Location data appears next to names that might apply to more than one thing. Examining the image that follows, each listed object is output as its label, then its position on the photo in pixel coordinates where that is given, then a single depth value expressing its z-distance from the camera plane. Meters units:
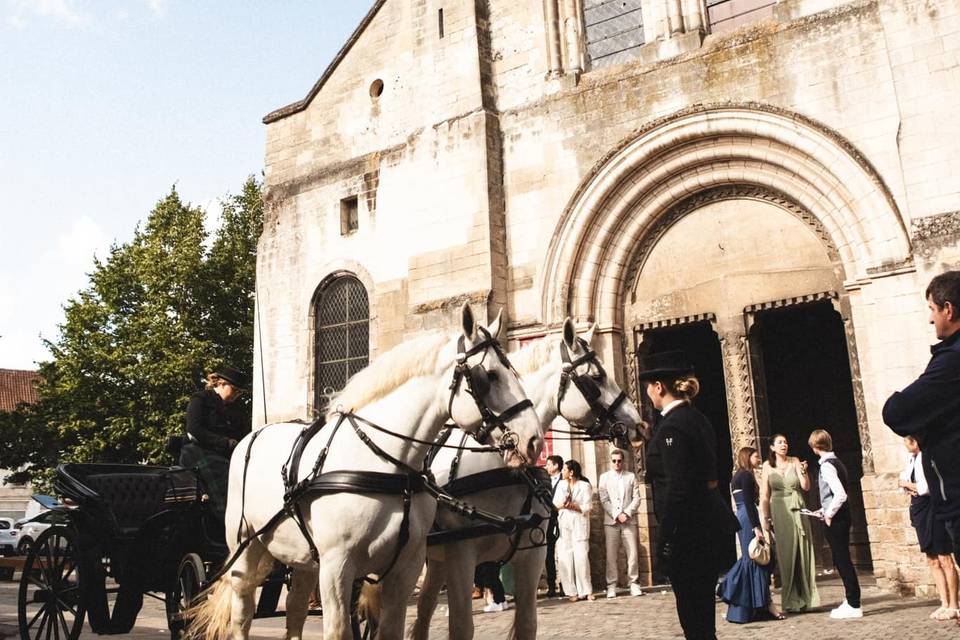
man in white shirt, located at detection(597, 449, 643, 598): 10.12
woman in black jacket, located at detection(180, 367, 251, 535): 6.21
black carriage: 6.25
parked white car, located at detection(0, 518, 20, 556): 22.33
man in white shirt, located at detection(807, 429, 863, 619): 7.64
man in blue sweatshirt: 2.95
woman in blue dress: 7.85
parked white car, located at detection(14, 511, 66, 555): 19.43
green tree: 23.78
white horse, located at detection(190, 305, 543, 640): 4.34
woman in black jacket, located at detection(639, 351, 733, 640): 4.16
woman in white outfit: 9.90
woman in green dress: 8.36
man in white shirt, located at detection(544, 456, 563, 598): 10.38
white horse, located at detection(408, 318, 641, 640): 5.04
